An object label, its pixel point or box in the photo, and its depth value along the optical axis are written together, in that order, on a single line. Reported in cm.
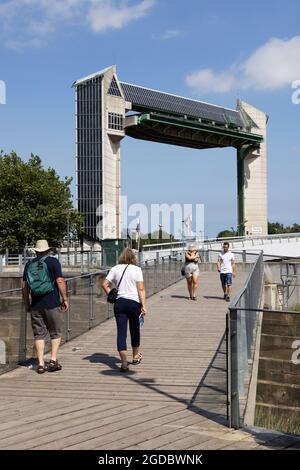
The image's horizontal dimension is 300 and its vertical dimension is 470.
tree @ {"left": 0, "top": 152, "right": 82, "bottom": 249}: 5853
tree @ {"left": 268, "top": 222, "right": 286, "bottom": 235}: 14365
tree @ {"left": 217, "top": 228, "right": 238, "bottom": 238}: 12691
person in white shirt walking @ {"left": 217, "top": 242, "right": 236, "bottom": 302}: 1798
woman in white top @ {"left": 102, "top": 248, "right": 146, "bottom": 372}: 886
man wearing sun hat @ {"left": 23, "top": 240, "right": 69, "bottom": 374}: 874
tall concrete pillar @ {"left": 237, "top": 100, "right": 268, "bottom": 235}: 10975
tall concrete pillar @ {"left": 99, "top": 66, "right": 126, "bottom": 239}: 8556
